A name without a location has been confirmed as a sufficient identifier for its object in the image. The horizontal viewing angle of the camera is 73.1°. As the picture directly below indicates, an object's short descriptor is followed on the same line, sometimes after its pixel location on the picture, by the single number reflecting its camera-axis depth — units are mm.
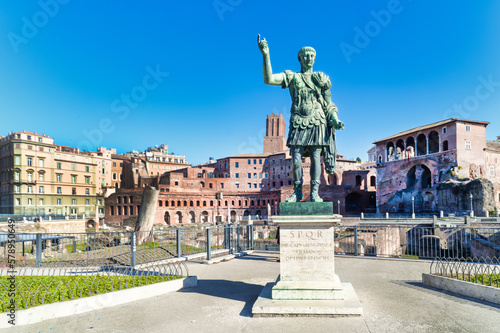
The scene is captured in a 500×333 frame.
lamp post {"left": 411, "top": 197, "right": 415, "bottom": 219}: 46078
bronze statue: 6750
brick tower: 104725
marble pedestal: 5891
